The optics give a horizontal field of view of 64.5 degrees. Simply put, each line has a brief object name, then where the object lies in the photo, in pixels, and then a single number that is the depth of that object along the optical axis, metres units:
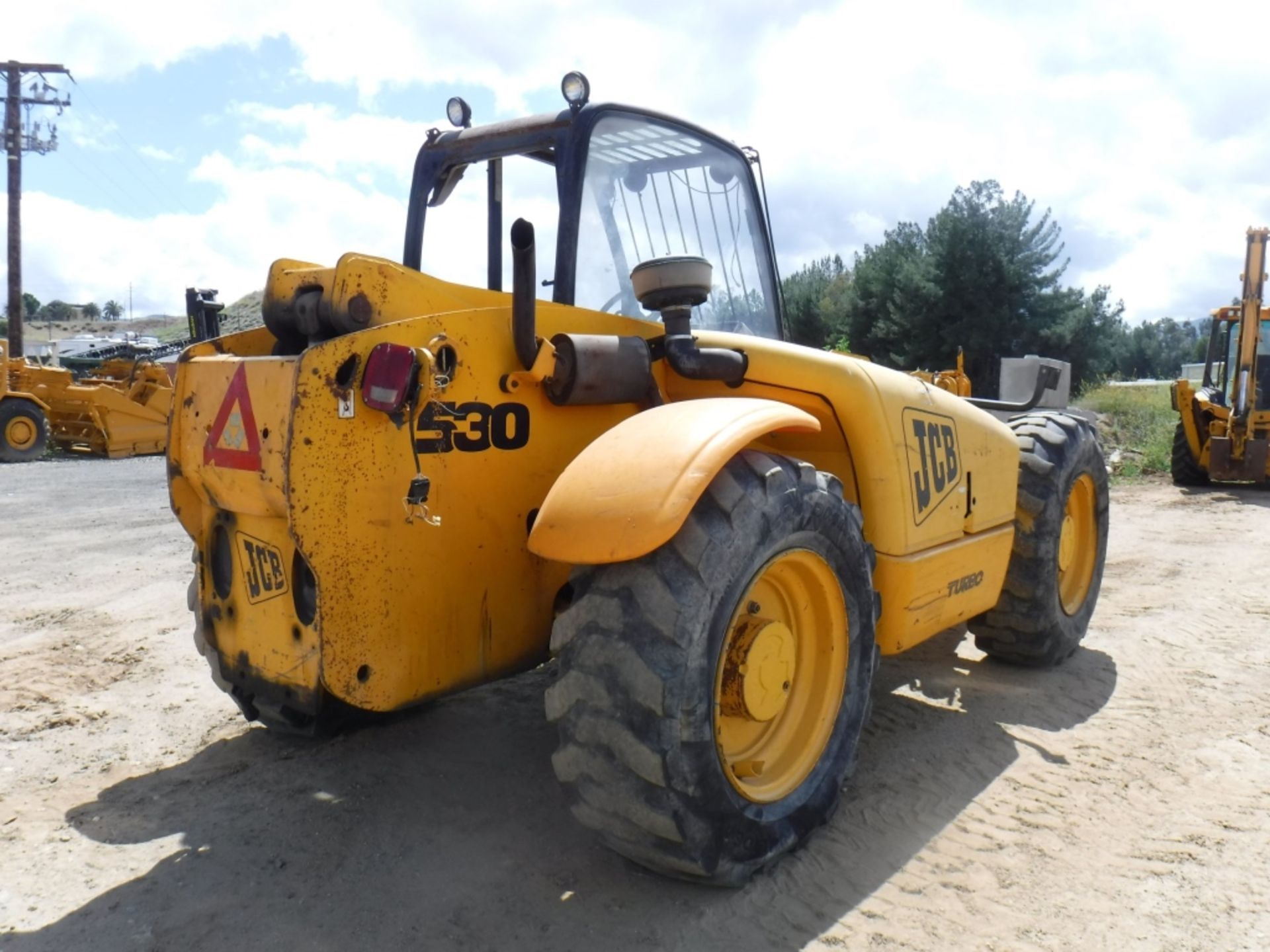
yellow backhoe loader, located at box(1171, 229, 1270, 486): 12.87
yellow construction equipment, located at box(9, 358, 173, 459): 17.06
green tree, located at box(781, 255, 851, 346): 33.94
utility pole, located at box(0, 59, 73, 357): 25.83
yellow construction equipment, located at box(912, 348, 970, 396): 10.69
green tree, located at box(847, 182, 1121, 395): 28.06
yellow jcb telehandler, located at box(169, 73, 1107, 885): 2.54
